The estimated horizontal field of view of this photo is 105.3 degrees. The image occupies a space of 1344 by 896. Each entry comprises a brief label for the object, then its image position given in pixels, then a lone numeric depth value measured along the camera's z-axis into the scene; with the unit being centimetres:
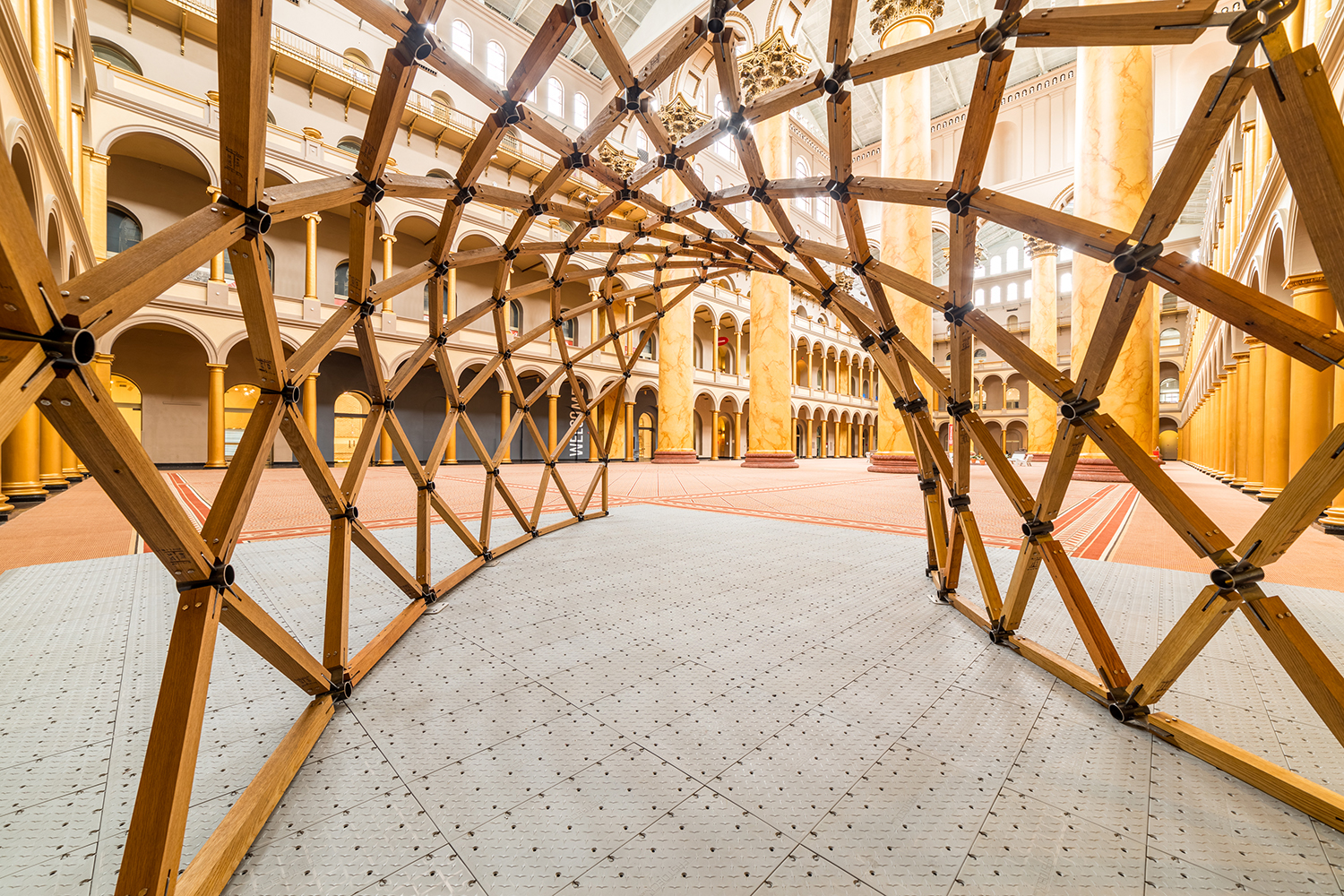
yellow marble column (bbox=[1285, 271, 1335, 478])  597
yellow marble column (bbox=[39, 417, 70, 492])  768
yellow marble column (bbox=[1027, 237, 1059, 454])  1744
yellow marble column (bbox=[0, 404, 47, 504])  634
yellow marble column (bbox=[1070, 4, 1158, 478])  849
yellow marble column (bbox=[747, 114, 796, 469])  1367
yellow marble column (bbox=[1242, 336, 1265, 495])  834
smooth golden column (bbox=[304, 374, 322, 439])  1337
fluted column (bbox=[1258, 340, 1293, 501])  713
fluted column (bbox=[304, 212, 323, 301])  1453
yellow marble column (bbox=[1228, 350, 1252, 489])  987
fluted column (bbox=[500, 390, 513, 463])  1964
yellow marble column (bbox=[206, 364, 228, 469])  1295
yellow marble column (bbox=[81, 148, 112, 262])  1084
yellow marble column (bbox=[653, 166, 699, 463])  1717
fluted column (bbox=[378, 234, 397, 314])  1503
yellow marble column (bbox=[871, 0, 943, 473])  1165
